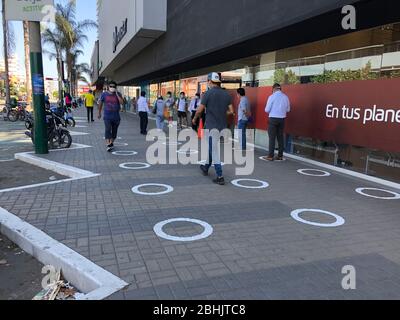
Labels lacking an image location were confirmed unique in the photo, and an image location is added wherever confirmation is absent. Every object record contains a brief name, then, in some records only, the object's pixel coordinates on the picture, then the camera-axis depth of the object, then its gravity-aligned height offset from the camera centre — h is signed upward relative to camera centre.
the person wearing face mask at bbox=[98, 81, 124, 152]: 10.16 -0.39
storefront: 7.12 +0.63
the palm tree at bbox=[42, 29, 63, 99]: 43.53 +6.65
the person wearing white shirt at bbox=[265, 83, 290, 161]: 8.86 -0.31
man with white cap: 6.70 -0.26
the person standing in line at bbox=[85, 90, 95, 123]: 20.95 -0.43
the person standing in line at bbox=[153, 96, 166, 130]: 15.37 -0.52
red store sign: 6.88 -0.28
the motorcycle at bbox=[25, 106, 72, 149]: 10.25 -1.07
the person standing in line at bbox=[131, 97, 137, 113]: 35.50 -0.77
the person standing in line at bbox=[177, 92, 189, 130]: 16.83 -0.48
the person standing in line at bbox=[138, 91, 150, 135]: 14.82 -0.60
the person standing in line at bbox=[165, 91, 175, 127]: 18.54 -0.54
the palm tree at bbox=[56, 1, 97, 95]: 42.67 +8.02
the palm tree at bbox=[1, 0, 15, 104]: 23.27 +3.19
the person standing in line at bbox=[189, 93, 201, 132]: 14.60 -0.21
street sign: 8.65 +2.00
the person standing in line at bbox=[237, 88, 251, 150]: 10.21 -0.43
